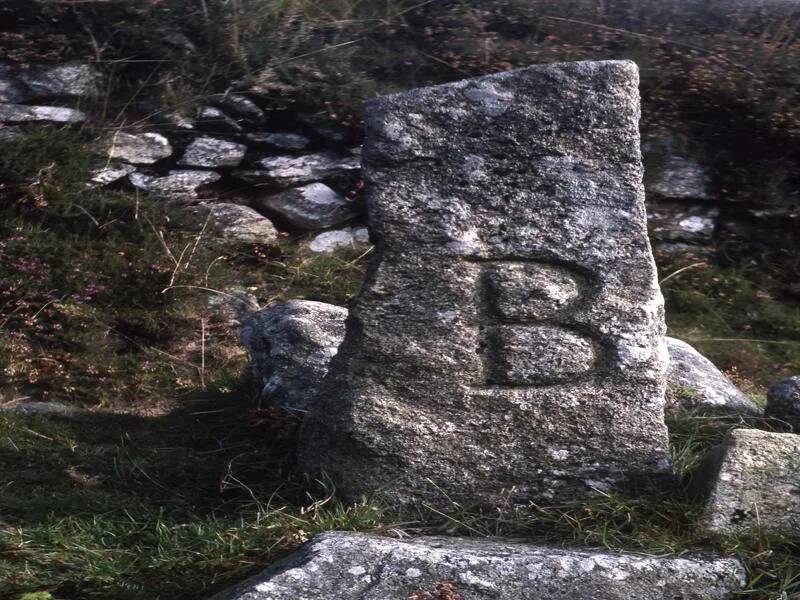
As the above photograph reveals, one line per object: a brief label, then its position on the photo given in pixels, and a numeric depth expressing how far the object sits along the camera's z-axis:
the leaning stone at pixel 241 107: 6.07
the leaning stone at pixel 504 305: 2.89
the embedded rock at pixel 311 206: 5.82
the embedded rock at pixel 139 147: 5.68
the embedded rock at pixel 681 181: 6.11
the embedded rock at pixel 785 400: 3.53
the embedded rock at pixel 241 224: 5.63
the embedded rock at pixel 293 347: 3.79
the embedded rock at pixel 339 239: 5.78
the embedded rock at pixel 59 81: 5.80
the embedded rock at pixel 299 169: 5.87
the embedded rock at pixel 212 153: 5.82
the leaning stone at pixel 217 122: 5.98
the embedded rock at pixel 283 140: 6.00
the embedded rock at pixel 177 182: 5.64
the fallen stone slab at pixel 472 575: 2.29
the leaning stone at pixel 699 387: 3.74
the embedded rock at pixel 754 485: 2.61
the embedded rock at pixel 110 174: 5.48
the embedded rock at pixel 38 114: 5.59
